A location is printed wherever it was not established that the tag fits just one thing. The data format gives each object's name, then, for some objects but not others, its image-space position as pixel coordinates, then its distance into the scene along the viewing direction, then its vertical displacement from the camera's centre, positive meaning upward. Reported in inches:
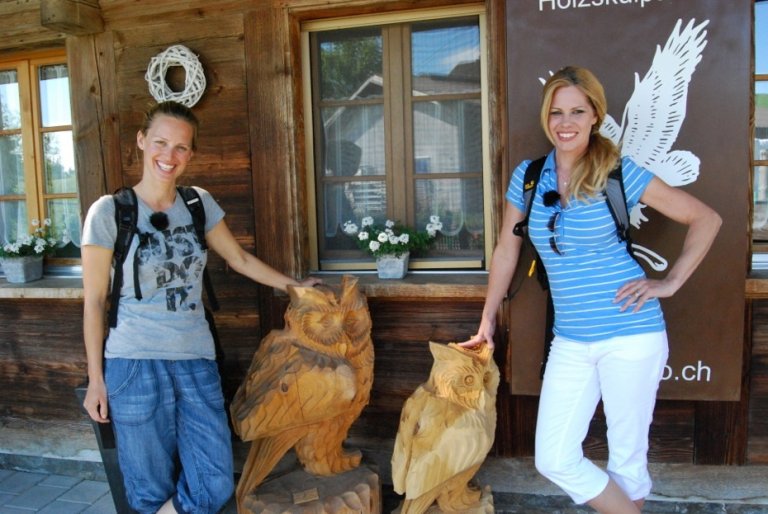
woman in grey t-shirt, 79.0 -20.3
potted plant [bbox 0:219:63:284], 127.6 -11.8
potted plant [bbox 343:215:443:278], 109.0 -9.3
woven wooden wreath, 111.6 +22.8
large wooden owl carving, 87.8 -28.0
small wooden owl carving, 83.8 -33.2
